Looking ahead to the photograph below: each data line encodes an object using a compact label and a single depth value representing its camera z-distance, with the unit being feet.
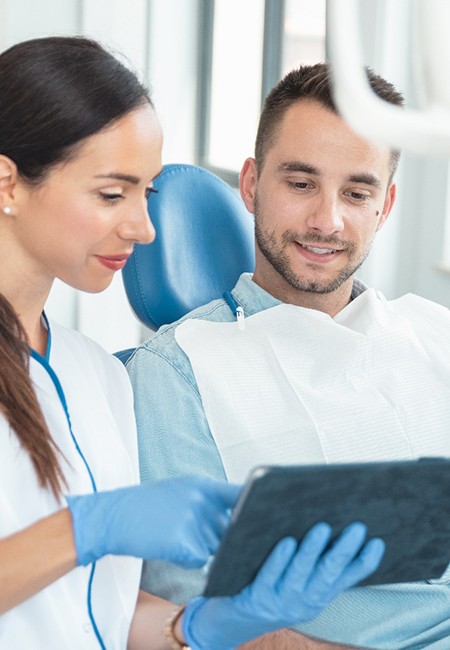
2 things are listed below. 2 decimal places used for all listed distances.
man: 4.46
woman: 3.61
